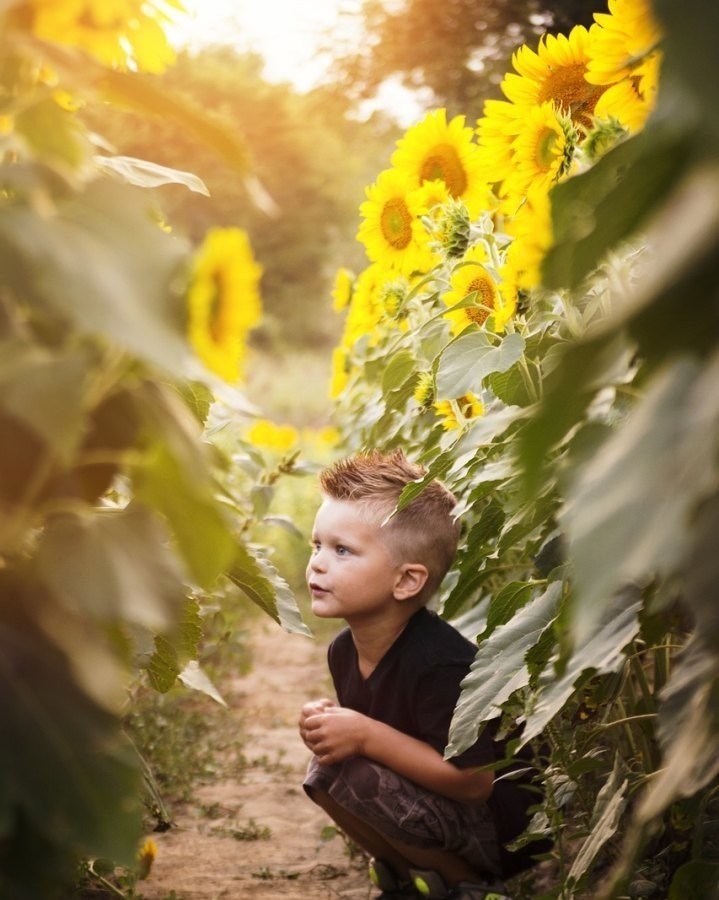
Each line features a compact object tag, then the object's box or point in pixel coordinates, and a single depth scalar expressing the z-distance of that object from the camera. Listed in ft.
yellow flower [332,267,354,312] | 9.82
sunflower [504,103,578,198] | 4.70
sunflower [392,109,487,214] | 6.84
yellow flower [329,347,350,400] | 10.30
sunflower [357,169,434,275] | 7.06
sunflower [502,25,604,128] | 5.21
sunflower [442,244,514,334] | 5.42
